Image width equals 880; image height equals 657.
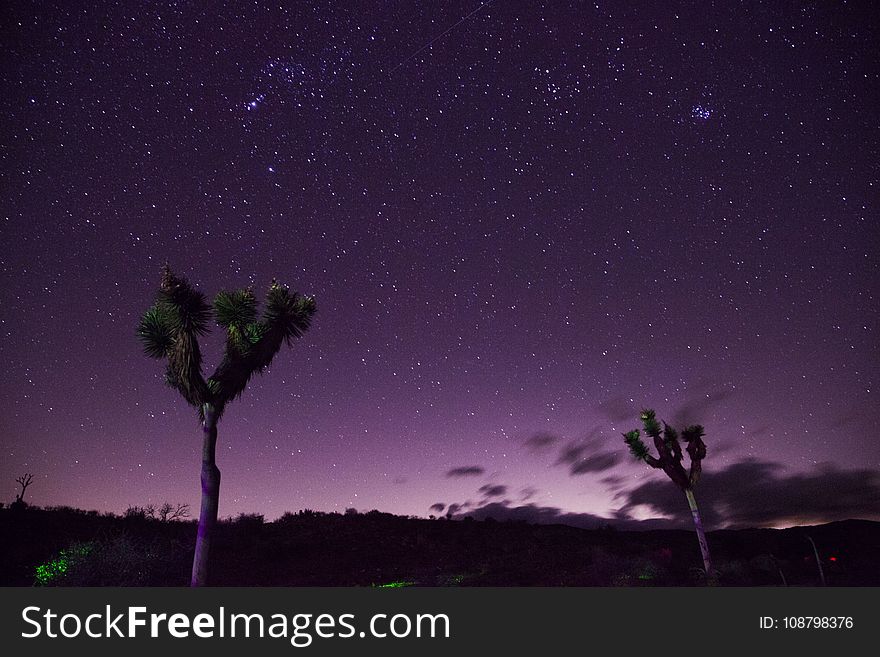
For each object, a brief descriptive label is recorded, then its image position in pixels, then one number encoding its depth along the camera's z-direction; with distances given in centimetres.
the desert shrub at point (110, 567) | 1296
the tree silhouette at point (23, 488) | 2391
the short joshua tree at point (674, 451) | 1930
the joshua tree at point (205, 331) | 1175
